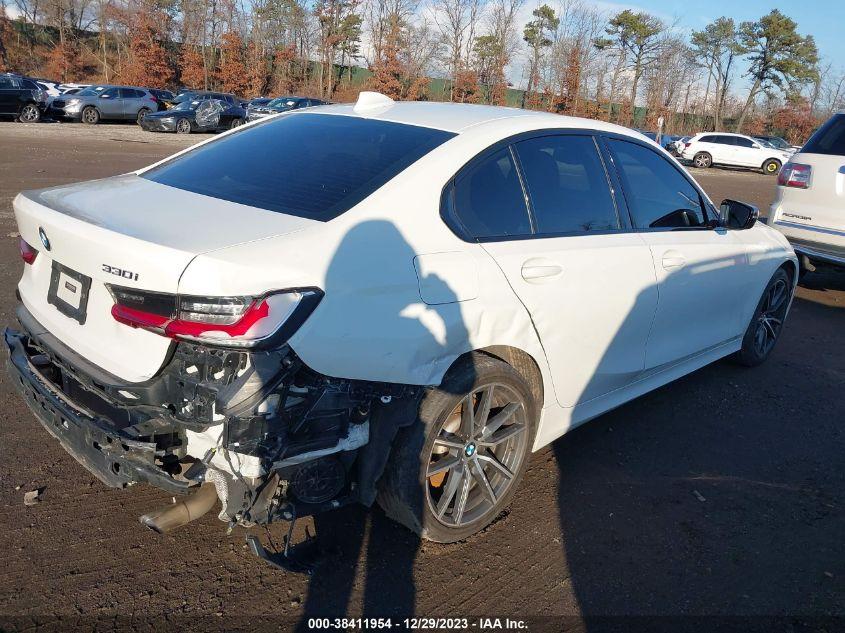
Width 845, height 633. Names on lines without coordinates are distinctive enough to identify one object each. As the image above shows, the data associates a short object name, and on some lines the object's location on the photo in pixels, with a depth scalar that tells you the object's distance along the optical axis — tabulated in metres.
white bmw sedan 2.46
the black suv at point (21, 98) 26.80
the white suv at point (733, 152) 31.98
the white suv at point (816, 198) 7.52
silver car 29.00
